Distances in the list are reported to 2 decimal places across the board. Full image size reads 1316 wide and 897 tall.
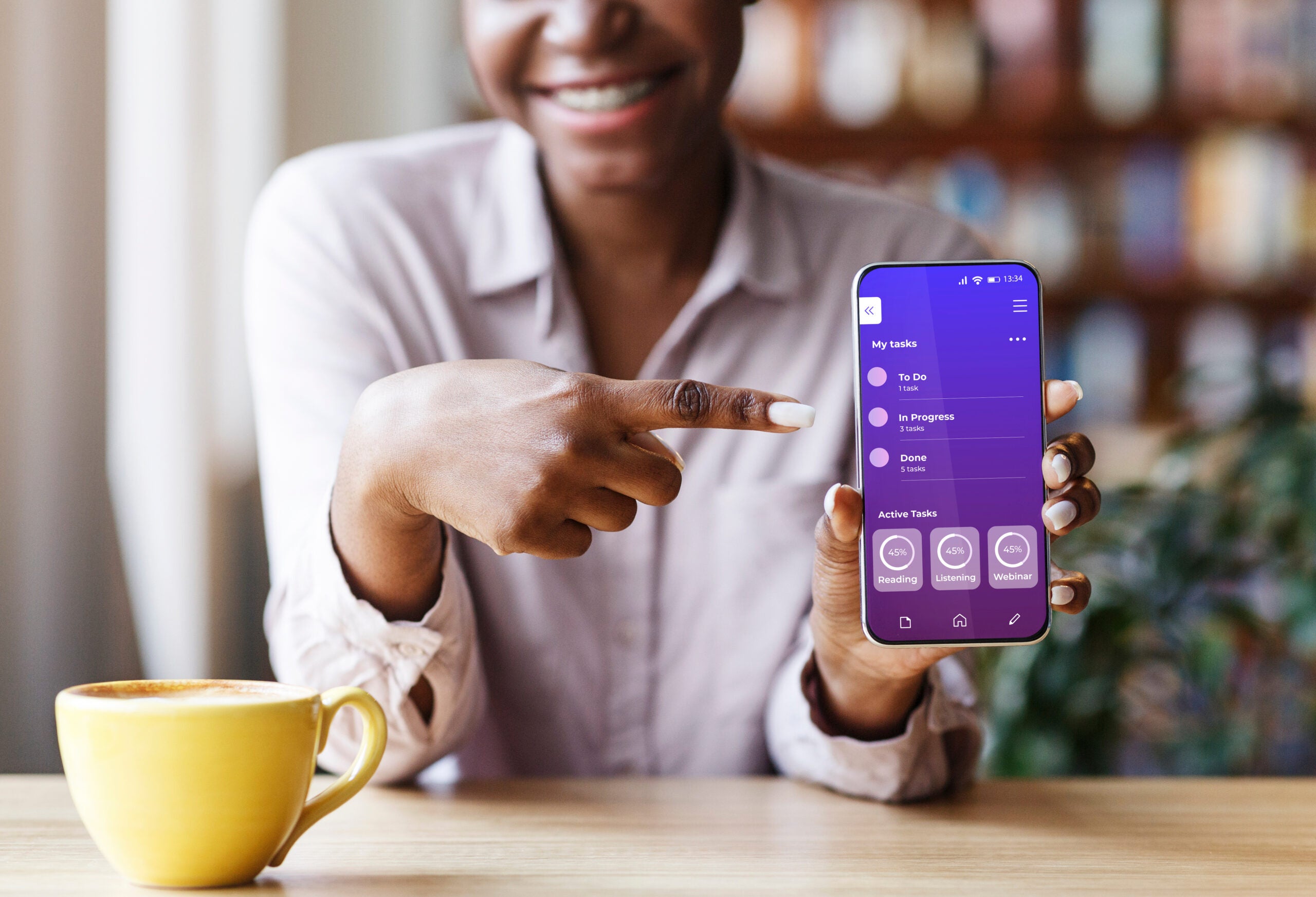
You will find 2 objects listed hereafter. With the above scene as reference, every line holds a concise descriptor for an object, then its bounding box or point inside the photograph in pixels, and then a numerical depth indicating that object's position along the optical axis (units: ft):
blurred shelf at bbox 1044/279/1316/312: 9.68
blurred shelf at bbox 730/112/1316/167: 9.70
